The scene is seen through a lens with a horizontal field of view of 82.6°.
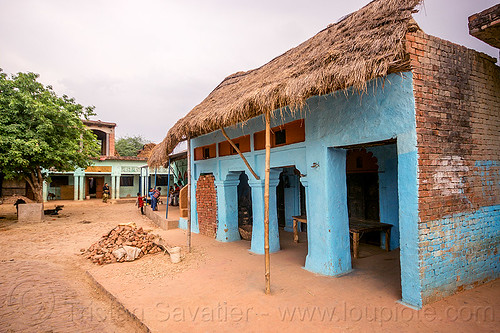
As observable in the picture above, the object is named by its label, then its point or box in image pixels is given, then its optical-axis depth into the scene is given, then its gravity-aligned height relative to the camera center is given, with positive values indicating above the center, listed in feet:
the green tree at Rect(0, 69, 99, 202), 37.58 +7.80
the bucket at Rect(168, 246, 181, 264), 20.67 -5.38
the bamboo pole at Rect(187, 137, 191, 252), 23.40 -1.67
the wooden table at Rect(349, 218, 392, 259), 20.27 -3.74
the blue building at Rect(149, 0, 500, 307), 12.42 +2.31
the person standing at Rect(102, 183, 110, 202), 72.23 -2.93
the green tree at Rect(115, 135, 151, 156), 124.87 +16.23
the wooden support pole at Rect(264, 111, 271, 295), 14.40 -1.89
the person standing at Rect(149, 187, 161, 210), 47.21 -2.76
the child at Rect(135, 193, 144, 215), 53.47 -4.00
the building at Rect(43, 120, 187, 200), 78.23 +1.56
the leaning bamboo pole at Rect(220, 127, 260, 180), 21.66 +0.42
